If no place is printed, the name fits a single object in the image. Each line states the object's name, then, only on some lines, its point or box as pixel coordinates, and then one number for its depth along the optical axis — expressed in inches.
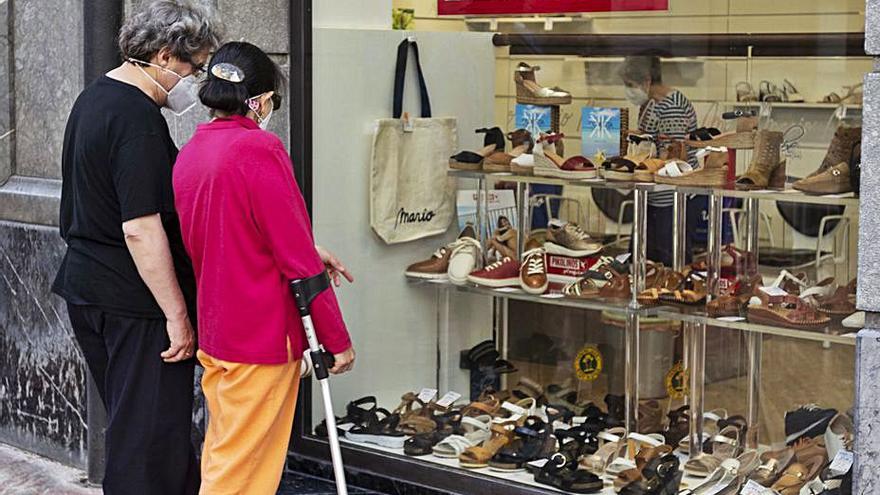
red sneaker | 245.6
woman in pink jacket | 169.9
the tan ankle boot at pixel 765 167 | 214.2
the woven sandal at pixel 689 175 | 220.2
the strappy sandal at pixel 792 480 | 198.8
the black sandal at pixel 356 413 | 246.5
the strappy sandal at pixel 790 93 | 225.1
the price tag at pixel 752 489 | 202.4
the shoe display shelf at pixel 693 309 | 213.2
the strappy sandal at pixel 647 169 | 230.4
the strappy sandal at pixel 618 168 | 233.3
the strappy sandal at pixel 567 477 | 216.5
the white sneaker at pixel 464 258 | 251.4
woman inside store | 230.1
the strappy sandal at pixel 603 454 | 222.4
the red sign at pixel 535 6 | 243.3
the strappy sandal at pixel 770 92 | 227.8
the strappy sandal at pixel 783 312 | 203.3
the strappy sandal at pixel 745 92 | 232.4
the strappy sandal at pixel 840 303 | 199.3
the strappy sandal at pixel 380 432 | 240.5
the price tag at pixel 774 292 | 211.3
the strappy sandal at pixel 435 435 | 236.8
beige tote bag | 250.8
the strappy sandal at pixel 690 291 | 223.8
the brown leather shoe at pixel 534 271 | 241.6
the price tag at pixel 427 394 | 252.8
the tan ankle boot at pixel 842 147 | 203.0
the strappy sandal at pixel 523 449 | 225.6
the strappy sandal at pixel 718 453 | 214.8
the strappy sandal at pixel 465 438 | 234.1
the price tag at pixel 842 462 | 191.5
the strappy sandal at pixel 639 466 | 217.0
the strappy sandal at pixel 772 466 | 203.8
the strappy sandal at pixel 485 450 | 228.1
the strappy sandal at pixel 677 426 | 225.8
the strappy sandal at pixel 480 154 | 249.8
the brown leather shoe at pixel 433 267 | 253.1
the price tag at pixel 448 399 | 251.0
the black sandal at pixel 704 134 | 228.4
